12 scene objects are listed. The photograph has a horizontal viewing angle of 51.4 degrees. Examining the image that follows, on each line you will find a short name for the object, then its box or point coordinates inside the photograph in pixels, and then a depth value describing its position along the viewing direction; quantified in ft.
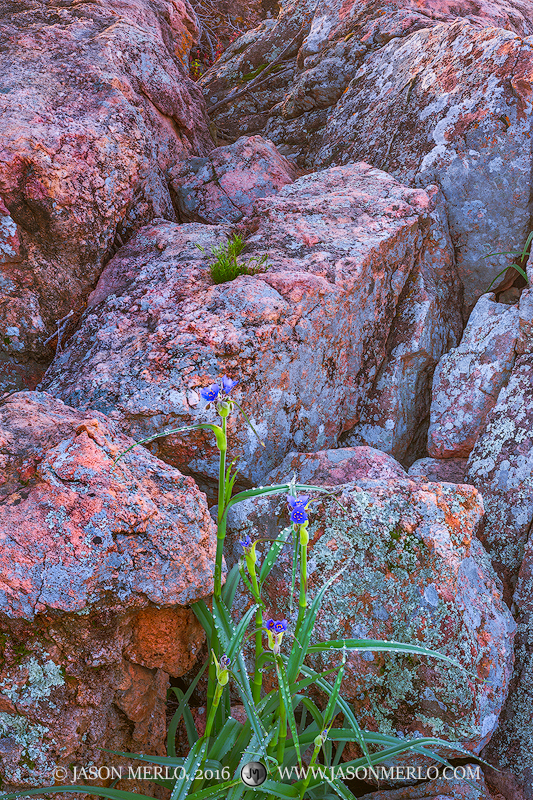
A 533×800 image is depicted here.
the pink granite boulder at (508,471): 8.88
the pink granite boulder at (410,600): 6.99
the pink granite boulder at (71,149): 10.45
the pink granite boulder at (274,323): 9.20
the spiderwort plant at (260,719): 5.19
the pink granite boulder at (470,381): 10.46
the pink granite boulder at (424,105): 12.33
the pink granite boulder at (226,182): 14.10
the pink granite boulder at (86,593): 5.78
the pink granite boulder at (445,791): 6.66
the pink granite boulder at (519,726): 7.43
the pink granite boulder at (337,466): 8.75
